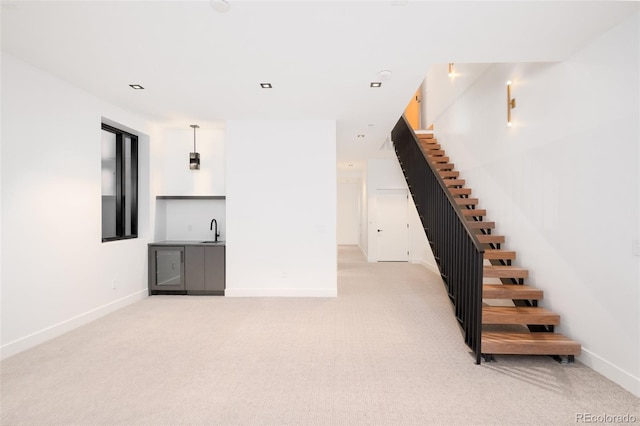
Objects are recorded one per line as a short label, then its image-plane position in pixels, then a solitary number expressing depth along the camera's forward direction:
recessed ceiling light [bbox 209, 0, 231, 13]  2.36
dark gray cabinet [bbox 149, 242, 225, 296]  5.44
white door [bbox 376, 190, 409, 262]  9.32
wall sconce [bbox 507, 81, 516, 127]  4.18
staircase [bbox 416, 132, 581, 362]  2.99
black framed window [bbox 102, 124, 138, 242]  5.14
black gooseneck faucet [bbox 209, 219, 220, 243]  5.95
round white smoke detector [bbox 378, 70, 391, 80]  3.53
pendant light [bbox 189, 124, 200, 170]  5.82
